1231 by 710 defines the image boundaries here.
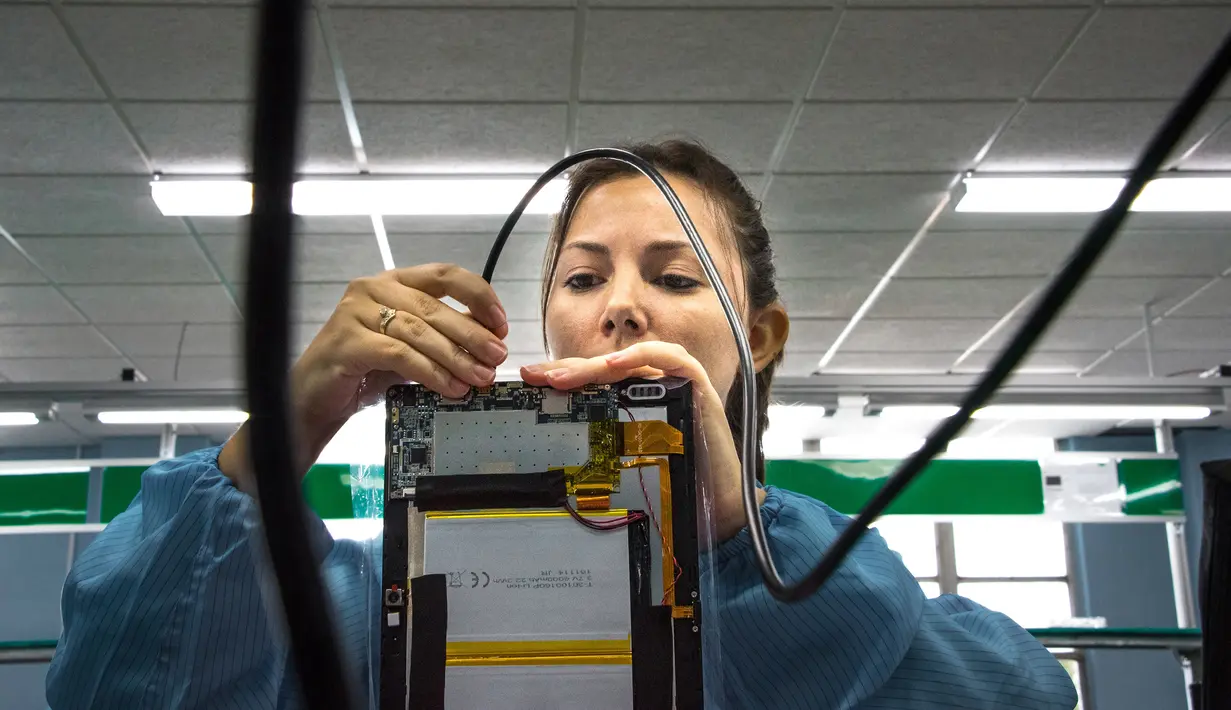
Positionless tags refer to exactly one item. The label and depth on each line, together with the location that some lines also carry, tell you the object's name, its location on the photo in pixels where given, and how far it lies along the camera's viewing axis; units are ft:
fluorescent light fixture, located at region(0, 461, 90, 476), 13.56
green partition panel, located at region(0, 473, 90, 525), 13.50
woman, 1.98
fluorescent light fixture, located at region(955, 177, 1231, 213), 11.91
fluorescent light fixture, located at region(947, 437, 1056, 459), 22.52
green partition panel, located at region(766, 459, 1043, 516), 12.50
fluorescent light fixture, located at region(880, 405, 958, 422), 19.30
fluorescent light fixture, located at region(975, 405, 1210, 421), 14.93
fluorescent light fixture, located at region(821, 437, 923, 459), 25.35
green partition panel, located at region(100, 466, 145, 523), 13.37
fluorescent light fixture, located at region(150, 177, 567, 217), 11.60
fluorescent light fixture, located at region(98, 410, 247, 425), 15.01
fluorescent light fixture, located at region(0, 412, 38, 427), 20.62
